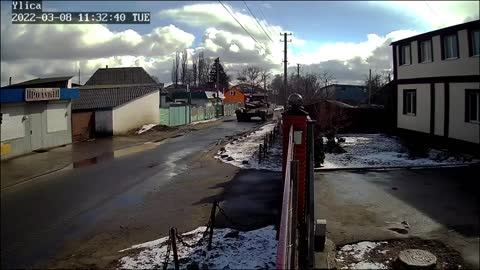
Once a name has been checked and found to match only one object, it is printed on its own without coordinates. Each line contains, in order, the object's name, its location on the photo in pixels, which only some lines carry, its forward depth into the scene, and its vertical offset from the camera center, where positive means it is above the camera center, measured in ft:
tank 108.37 +0.34
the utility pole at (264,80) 231.34 +18.59
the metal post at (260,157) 37.57 -4.13
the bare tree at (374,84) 84.64 +6.07
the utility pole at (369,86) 94.89 +5.92
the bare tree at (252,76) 244.63 +21.79
